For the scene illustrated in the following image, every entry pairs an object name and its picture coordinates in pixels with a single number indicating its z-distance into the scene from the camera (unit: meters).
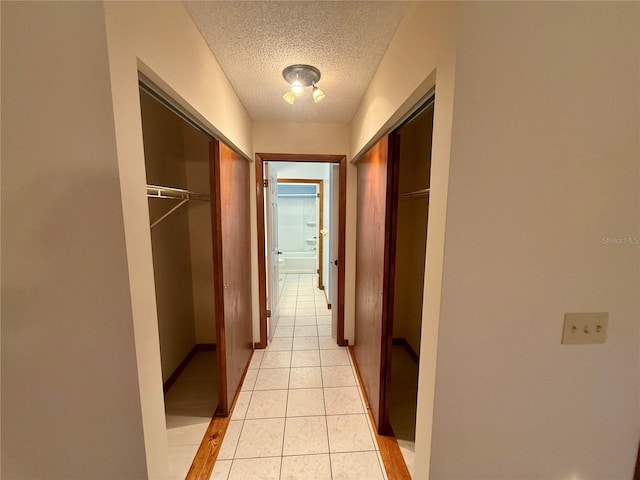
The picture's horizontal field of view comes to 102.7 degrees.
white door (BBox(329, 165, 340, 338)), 2.80
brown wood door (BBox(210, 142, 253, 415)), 1.65
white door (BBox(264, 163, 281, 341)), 2.78
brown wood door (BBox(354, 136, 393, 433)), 1.56
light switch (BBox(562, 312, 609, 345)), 0.92
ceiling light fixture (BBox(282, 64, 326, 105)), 1.51
